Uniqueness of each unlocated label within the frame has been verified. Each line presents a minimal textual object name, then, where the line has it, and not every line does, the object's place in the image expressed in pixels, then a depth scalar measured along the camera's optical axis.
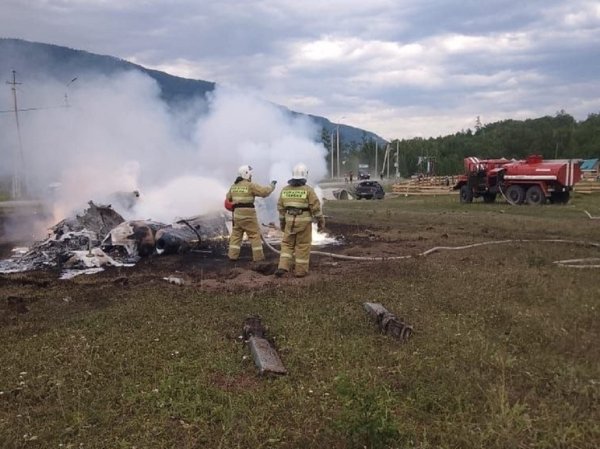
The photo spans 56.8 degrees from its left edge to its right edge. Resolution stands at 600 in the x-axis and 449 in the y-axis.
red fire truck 23.56
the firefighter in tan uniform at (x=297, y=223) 9.62
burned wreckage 11.37
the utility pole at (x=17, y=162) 32.91
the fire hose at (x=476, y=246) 9.62
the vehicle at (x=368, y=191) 36.25
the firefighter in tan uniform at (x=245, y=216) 11.24
